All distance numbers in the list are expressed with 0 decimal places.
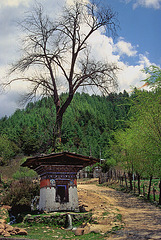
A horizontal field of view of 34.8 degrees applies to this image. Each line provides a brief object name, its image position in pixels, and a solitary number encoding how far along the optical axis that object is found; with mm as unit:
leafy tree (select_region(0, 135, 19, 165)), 42188
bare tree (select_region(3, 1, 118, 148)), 16703
